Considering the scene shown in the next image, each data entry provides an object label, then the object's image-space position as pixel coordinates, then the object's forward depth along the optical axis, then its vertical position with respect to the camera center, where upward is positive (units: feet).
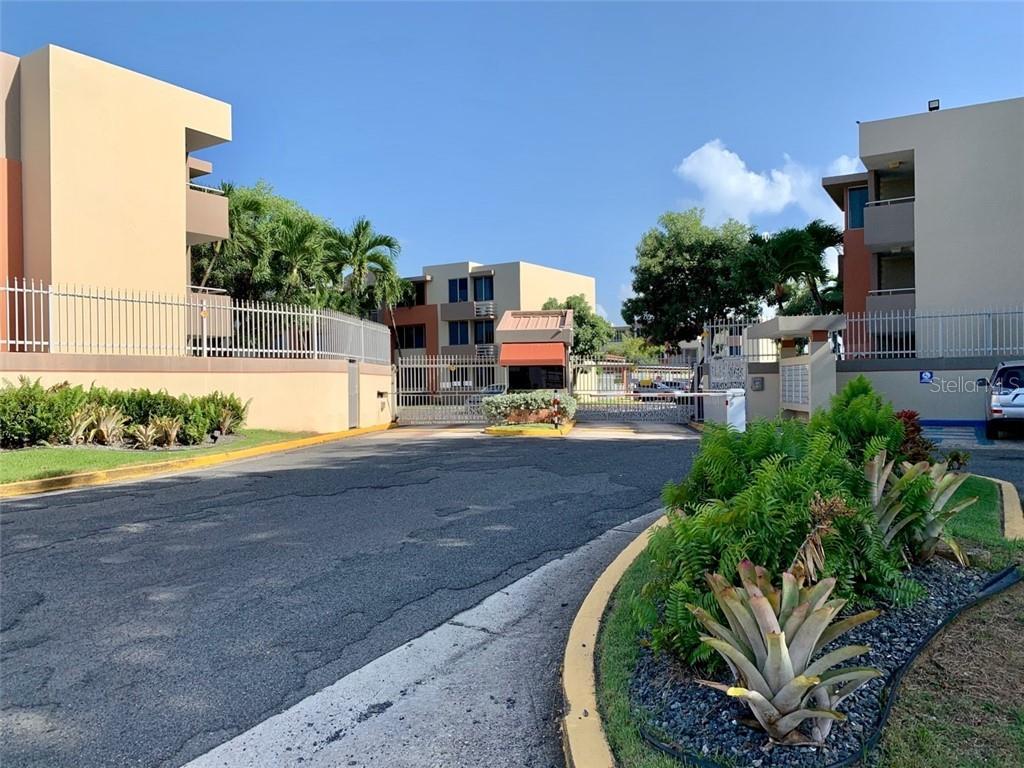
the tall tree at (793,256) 88.89 +15.68
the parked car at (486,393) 82.48 -1.59
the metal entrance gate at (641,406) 78.54 -3.55
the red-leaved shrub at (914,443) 19.54 -2.13
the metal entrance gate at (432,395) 77.87 -1.70
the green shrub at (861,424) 18.21 -1.37
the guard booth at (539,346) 85.81 +4.22
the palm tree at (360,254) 108.58 +20.47
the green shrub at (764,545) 11.22 -2.98
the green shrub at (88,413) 38.11 -1.60
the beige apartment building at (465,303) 150.51 +17.39
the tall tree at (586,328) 150.61 +11.23
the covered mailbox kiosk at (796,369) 55.47 +0.50
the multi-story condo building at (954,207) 68.85 +17.45
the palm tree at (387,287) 112.98 +16.15
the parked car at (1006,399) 47.16 -1.95
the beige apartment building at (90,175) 58.44 +19.16
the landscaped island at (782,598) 9.12 -3.77
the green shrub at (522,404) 66.28 -2.39
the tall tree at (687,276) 115.55 +17.40
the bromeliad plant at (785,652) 8.96 -3.76
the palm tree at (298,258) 103.30 +19.44
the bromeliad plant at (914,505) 14.35 -2.84
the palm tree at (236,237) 104.73 +22.80
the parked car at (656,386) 95.02 -1.46
